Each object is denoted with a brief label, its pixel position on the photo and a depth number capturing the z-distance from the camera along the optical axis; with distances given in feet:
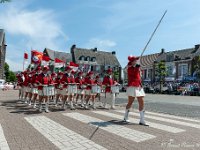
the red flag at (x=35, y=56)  40.05
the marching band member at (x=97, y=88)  27.76
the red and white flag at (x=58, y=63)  36.78
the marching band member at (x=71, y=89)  25.73
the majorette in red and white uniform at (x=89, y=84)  28.03
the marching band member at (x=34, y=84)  26.09
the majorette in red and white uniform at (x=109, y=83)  27.46
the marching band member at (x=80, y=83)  28.64
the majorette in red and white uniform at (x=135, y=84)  17.04
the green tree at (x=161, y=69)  112.53
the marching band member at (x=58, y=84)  27.73
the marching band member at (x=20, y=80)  36.33
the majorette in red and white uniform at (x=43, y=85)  23.64
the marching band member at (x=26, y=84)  32.83
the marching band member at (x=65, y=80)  25.95
